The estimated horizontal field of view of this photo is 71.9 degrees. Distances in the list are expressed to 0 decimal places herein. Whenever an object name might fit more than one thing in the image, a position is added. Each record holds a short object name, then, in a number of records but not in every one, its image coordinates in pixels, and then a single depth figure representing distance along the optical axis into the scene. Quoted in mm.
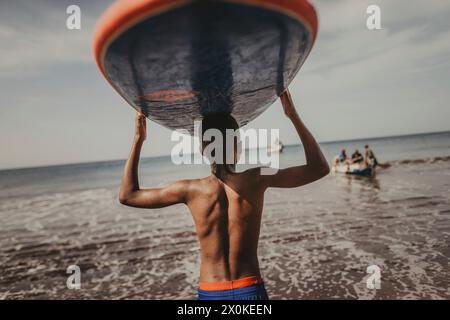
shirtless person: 2244
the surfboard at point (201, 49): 1495
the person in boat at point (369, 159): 22406
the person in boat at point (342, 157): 24612
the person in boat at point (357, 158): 22977
